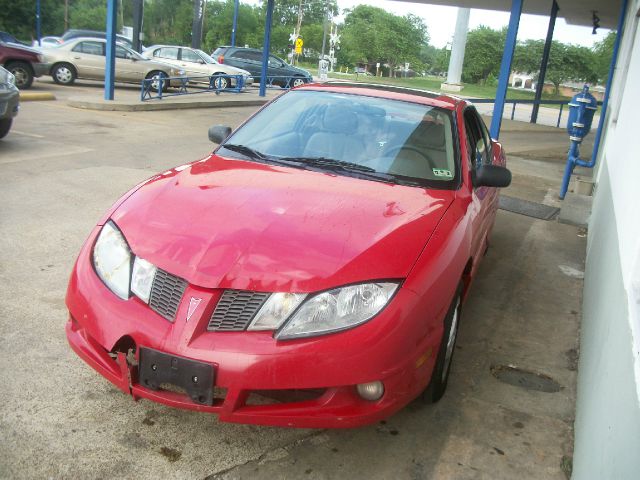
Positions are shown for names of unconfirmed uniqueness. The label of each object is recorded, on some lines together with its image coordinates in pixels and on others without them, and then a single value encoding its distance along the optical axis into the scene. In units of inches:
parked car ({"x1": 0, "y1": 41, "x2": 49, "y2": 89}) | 605.3
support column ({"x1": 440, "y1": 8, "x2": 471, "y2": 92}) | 1512.1
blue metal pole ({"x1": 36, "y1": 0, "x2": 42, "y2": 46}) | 1574.4
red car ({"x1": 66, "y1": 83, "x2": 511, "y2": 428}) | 99.0
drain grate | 323.6
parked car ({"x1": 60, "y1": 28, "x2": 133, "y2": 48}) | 949.5
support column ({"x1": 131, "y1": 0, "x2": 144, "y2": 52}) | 1117.7
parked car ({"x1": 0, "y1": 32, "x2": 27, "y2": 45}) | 751.0
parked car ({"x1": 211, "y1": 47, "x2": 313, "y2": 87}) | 1005.2
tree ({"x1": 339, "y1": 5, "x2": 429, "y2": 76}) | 3592.5
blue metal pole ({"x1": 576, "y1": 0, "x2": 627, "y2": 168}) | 537.1
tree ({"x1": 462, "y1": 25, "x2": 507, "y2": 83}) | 3016.7
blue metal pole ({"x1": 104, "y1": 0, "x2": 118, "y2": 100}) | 548.1
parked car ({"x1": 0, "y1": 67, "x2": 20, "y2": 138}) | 336.2
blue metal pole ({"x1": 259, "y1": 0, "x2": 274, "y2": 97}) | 738.2
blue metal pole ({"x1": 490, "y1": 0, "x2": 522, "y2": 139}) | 433.4
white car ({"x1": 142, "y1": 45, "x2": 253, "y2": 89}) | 848.9
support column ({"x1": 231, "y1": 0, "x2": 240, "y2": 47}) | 1393.9
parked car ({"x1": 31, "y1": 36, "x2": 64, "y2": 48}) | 1217.4
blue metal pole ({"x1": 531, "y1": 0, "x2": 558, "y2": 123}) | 845.2
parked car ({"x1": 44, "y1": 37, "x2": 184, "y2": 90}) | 715.4
